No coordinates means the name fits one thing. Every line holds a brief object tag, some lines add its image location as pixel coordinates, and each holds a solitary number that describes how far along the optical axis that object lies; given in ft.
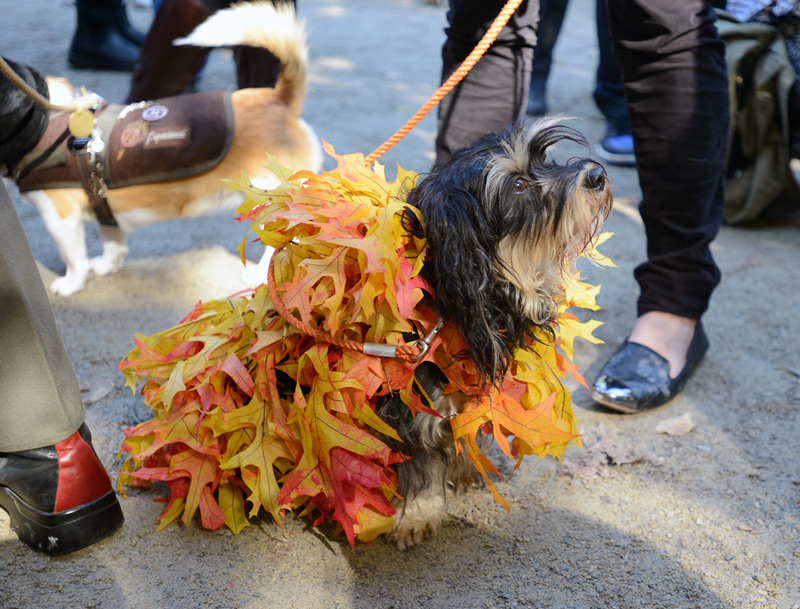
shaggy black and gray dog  5.07
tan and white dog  9.18
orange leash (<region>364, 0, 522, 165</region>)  6.34
